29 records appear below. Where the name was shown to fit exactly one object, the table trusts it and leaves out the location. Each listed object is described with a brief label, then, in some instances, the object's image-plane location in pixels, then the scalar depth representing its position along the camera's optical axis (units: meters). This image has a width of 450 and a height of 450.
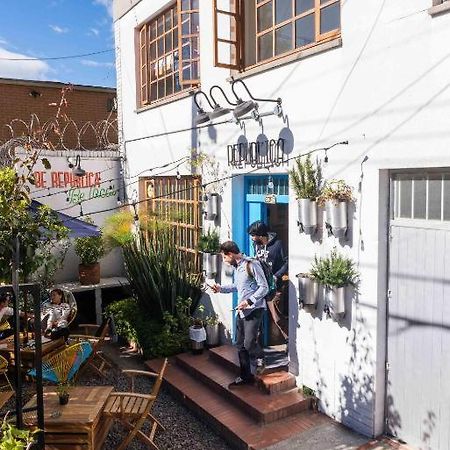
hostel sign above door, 6.21
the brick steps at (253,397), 5.60
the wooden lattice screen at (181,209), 8.21
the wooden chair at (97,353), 6.99
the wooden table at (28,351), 6.66
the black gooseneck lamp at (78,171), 9.80
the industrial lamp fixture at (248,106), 6.09
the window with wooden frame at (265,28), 5.73
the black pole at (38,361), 3.50
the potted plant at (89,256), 9.84
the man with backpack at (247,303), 5.98
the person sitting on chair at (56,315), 7.05
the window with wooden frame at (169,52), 8.17
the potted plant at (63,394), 4.99
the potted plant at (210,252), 7.55
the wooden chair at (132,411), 5.07
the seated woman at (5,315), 7.22
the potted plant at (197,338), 7.38
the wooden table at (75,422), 4.61
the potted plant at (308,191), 5.61
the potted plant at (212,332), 7.59
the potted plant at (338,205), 5.20
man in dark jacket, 6.57
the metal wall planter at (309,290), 5.60
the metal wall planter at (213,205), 7.55
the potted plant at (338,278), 5.25
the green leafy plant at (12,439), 2.69
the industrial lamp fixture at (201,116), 7.03
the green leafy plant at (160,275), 7.84
